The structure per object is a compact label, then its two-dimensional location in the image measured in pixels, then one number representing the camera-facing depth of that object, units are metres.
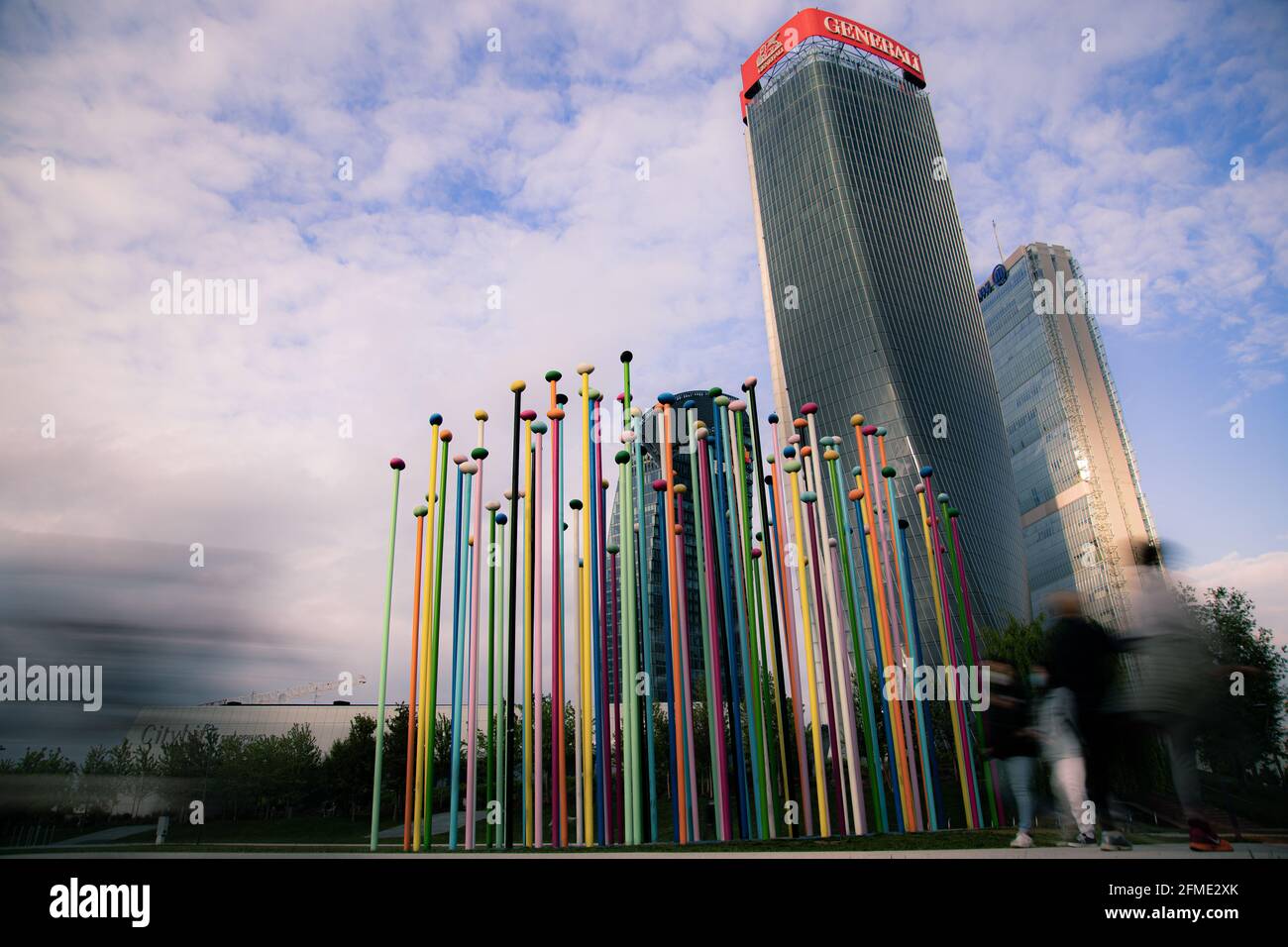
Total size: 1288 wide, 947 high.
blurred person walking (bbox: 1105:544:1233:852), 4.29
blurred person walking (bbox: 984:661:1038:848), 5.61
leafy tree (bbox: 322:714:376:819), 34.59
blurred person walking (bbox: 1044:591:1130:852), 4.73
